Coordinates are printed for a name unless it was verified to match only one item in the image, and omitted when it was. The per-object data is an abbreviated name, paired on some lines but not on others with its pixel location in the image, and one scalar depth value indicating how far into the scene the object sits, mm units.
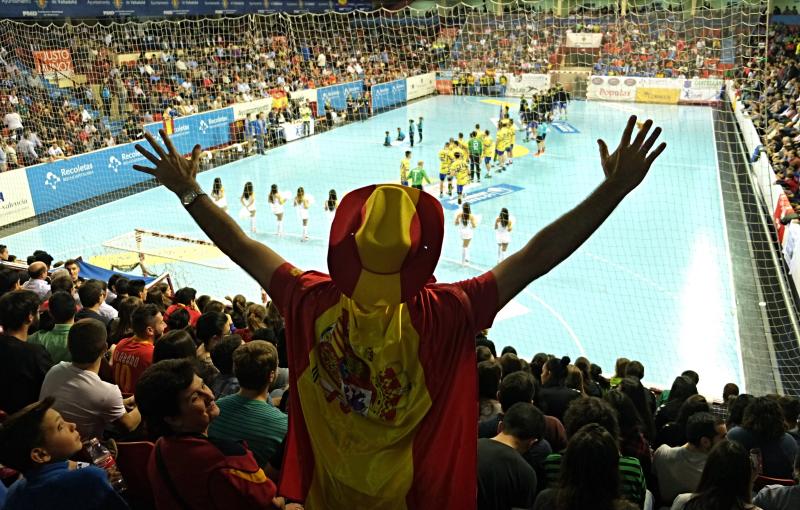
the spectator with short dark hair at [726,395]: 5879
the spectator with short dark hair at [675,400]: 4906
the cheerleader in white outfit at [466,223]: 11703
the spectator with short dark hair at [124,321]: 5211
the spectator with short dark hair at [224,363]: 3992
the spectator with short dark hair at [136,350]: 4340
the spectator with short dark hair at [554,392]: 4504
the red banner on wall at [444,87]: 29031
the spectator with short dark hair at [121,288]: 7052
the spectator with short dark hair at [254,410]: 2918
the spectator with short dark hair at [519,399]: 3770
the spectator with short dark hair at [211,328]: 5102
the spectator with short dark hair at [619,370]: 6175
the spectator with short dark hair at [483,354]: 4891
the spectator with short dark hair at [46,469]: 2361
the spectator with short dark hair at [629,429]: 3781
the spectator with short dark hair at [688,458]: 3695
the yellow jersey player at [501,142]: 17469
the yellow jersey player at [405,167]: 14688
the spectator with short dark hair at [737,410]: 4523
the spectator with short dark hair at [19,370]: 3803
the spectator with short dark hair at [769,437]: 3955
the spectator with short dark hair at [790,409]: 4727
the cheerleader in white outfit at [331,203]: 12852
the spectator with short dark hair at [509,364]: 5066
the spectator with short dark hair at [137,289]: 6893
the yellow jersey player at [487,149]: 17114
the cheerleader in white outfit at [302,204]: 13117
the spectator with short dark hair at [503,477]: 2801
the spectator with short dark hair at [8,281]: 6188
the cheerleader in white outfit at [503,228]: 11664
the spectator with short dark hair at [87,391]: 3436
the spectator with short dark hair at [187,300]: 6812
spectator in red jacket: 2219
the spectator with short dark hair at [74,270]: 7859
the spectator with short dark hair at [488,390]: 3881
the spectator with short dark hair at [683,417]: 4379
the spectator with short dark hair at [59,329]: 4719
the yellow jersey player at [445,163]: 15281
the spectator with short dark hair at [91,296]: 5816
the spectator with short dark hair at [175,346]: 3824
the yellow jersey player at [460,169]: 15180
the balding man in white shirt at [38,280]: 6844
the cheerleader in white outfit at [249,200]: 13555
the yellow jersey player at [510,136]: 17603
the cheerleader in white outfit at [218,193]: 13641
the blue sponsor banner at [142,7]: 19078
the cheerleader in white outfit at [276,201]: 13406
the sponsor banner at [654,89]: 24844
